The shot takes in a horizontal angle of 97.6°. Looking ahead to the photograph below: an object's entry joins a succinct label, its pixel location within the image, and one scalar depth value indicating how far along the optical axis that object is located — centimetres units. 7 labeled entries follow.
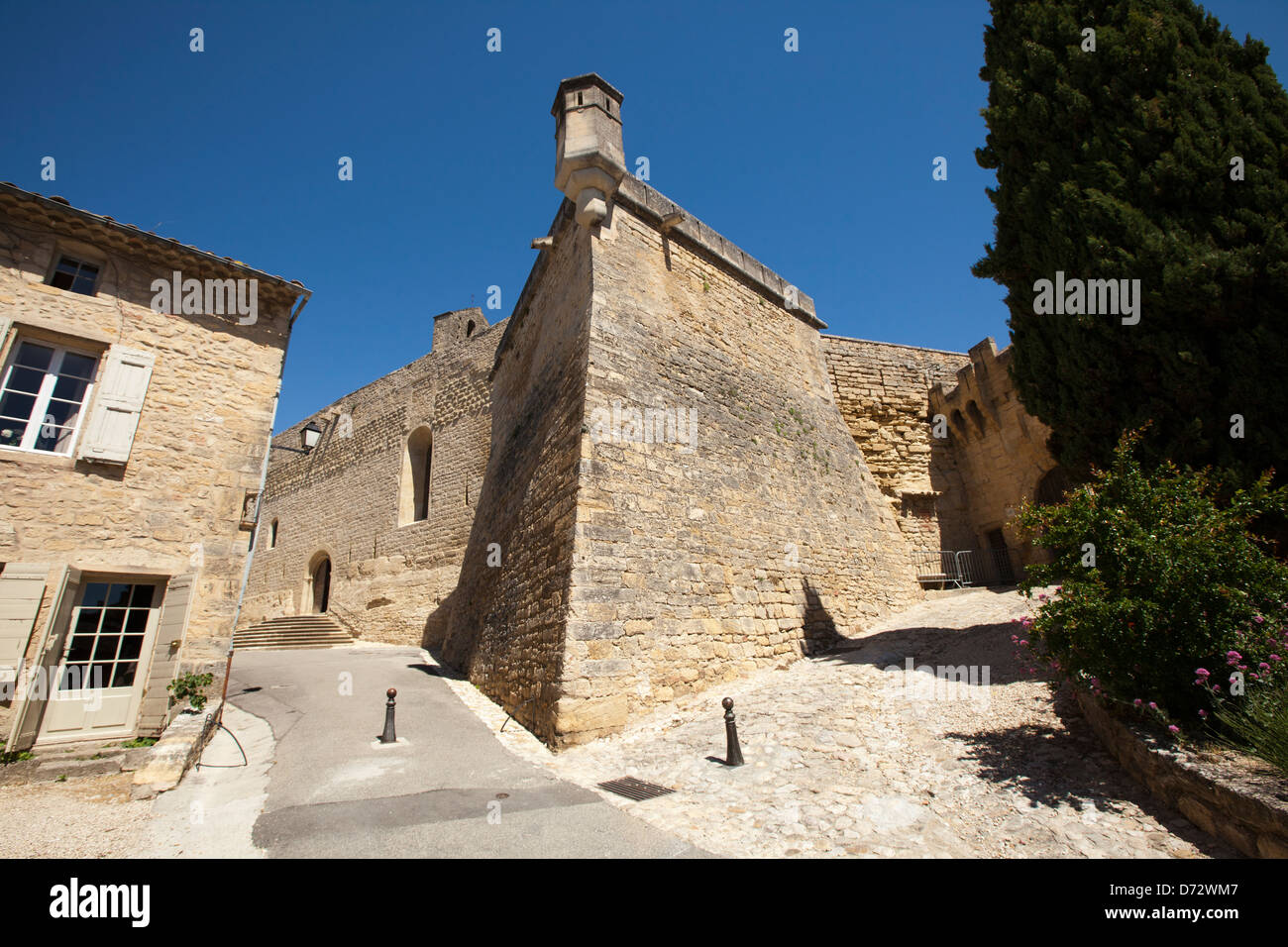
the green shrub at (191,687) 610
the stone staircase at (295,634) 1528
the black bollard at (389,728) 626
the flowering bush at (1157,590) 398
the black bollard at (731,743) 500
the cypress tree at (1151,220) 587
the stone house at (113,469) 576
